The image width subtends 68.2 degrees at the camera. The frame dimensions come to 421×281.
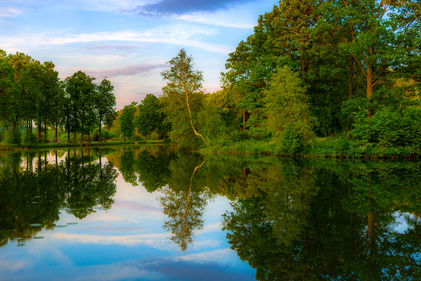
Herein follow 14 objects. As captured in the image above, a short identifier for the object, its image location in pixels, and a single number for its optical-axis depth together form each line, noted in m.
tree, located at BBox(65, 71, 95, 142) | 62.84
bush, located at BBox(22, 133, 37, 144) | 47.88
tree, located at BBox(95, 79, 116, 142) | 68.25
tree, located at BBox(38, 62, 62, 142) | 53.74
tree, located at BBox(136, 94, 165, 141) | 83.56
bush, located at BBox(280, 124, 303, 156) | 27.69
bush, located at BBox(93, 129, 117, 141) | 79.81
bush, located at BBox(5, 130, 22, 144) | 45.09
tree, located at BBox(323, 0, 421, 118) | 27.45
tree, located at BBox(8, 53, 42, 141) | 46.12
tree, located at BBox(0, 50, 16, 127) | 41.22
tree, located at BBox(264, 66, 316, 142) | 28.23
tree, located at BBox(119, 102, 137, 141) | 83.31
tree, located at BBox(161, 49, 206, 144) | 37.88
